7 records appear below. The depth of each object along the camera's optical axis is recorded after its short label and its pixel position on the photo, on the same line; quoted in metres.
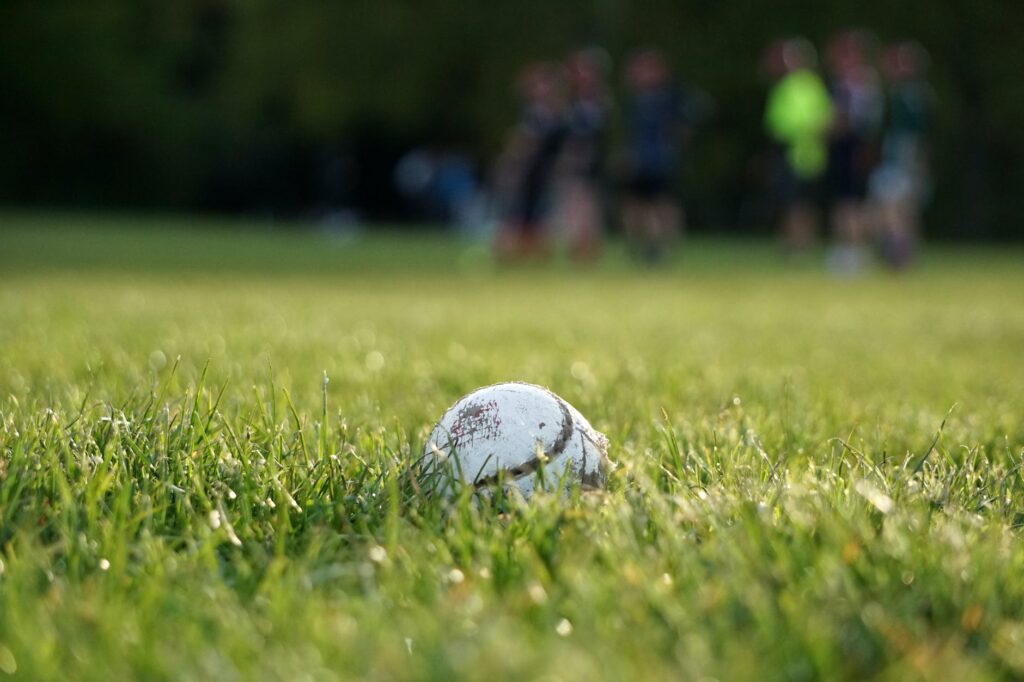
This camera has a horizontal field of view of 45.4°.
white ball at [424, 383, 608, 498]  2.23
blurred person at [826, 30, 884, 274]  13.86
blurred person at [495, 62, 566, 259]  15.42
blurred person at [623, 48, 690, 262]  14.99
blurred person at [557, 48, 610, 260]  15.16
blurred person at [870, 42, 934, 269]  13.85
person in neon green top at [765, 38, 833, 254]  15.98
